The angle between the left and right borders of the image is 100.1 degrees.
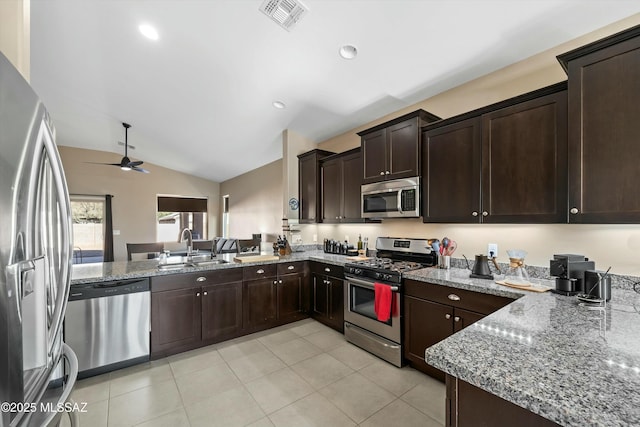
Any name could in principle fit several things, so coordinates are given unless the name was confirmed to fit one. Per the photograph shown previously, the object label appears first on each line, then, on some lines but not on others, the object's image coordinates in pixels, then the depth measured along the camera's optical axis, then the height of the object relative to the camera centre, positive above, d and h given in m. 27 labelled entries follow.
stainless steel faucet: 3.32 -0.29
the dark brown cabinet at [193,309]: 2.73 -1.03
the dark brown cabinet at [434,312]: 2.06 -0.83
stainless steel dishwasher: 2.35 -1.00
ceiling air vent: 2.16 +1.70
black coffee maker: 1.73 -0.38
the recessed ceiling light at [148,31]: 2.63 +1.84
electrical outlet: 2.51 -0.33
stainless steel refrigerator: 0.62 -0.12
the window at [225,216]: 9.10 -0.04
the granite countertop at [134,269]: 2.46 -0.57
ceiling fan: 5.39 +1.04
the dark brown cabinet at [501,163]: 1.99 +0.44
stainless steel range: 2.59 -0.84
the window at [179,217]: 8.45 -0.06
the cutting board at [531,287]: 1.90 -0.53
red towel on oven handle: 2.59 -0.85
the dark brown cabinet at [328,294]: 3.34 -1.05
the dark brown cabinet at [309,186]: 4.25 +0.47
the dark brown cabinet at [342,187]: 3.68 +0.41
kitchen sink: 3.01 -0.57
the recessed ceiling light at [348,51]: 2.56 +1.58
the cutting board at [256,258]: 3.42 -0.58
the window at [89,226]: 7.27 -0.30
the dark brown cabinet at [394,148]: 2.86 +0.77
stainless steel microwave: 2.84 +0.18
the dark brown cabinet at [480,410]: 0.84 -0.67
